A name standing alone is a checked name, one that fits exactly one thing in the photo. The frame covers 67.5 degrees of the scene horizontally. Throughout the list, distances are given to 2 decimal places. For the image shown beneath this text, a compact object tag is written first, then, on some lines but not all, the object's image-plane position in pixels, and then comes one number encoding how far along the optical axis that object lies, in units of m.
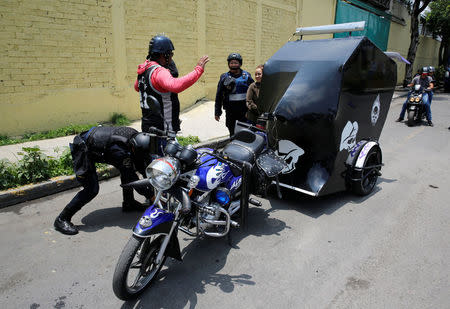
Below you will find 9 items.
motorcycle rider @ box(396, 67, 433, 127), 9.31
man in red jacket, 3.32
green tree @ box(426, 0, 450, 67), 19.77
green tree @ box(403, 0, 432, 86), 17.09
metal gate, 16.84
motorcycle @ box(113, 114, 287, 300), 2.45
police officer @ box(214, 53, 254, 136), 5.53
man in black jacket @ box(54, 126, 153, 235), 3.40
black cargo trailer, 3.83
